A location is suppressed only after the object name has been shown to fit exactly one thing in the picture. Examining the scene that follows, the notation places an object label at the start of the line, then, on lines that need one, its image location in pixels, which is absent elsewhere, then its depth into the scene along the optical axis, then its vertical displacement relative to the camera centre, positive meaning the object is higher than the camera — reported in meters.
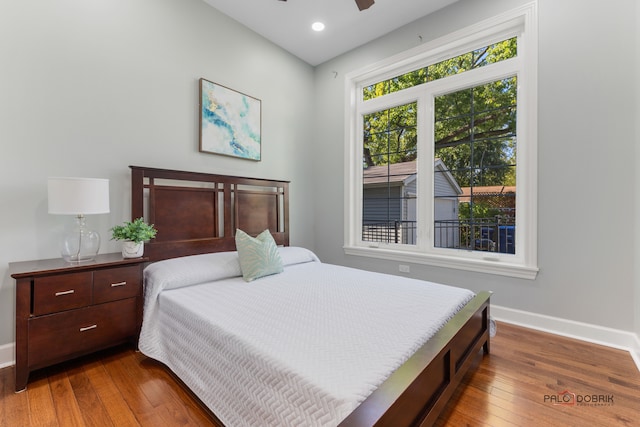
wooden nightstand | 1.69 -0.62
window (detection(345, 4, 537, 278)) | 2.66 +0.63
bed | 1.03 -0.57
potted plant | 2.15 -0.18
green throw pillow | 2.36 -0.38
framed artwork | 2.94 +0.97
